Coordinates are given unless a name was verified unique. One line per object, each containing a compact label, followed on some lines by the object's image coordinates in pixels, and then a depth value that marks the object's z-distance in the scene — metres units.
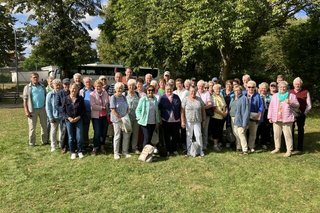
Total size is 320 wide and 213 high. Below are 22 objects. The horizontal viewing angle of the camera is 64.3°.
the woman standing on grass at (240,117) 5.93
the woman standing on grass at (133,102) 5.76
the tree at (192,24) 9.35
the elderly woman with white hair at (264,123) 6.32
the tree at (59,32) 19.05
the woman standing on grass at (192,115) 5.83
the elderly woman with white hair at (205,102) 6.22
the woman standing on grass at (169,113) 5.90
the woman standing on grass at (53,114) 5.98
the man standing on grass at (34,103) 6.45
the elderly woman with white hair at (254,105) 6.04
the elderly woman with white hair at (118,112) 5.61
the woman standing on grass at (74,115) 5.59
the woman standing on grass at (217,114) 6.31
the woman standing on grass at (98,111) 5.77
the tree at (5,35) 20.05
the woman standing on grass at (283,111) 5.82
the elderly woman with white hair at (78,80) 5.93
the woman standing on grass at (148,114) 5.70
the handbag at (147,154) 5.53
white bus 25.91
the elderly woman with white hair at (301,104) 6.09
